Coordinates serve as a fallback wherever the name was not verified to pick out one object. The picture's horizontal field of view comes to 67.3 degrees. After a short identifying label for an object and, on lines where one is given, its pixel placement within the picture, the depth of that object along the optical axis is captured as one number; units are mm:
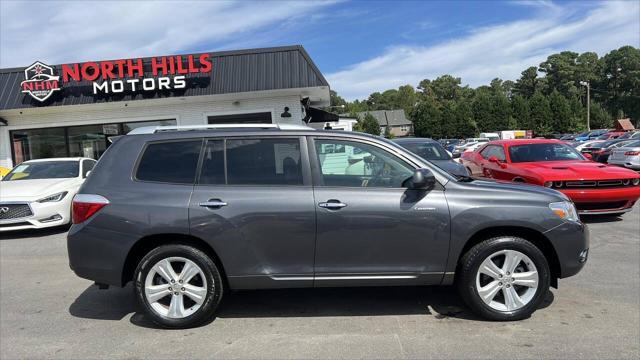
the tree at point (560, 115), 62594
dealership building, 14398
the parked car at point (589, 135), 47206
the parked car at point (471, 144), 43531
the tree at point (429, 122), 70000
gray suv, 4082
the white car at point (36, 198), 8523
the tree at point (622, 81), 92938
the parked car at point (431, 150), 10836
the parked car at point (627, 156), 15188
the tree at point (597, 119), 71562
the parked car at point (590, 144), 28344
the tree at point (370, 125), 63112
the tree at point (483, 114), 66688
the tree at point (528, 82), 104938
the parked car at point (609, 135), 41344
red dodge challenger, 7953
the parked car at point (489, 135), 54109
